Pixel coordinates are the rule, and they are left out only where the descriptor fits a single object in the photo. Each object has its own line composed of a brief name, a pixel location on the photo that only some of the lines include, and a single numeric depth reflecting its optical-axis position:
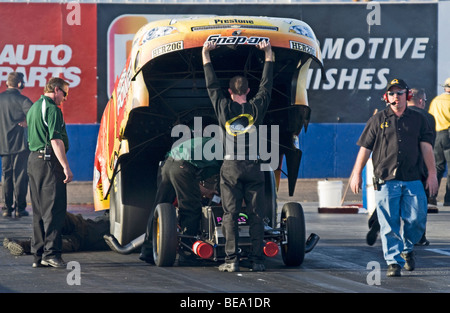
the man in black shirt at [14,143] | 29.67
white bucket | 32.25
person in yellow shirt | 31.75
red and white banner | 35.94
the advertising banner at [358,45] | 36.47
